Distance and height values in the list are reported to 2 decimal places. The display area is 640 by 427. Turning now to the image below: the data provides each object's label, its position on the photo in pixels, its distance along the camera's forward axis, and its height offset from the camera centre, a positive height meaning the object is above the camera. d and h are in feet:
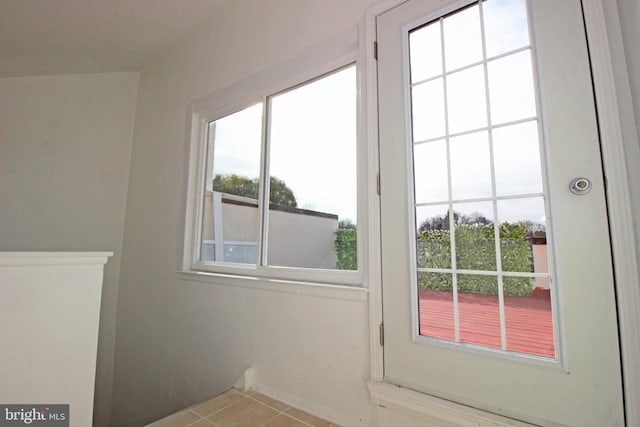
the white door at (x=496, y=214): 3.06 +0.45
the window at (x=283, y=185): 5.19 +1.33
